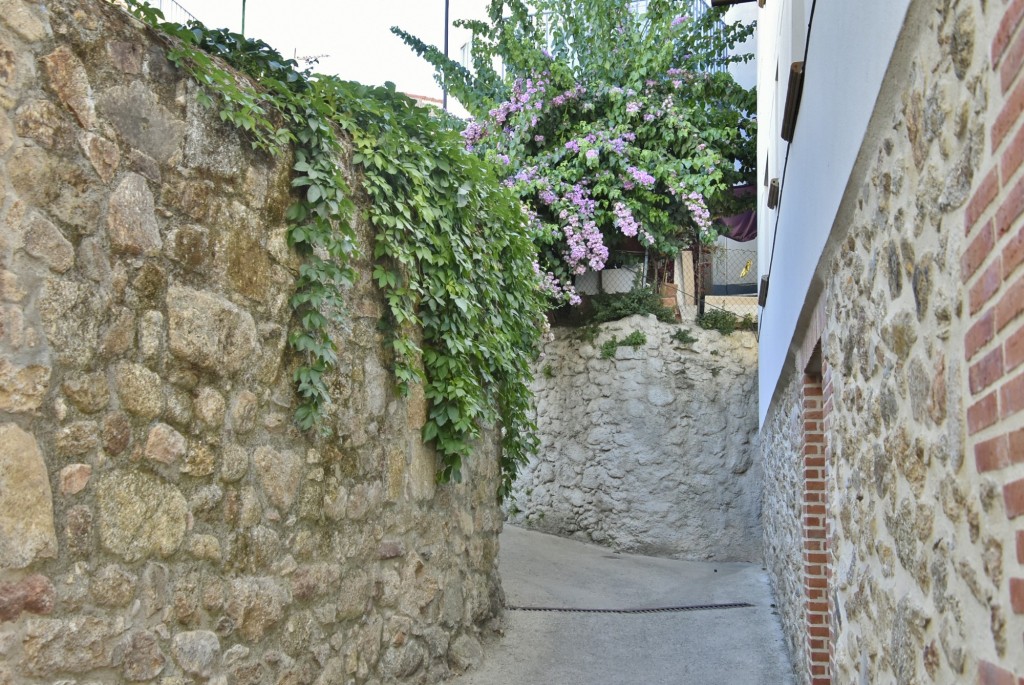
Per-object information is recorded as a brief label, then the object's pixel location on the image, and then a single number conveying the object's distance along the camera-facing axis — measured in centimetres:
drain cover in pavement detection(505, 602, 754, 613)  769
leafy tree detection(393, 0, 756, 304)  1097
